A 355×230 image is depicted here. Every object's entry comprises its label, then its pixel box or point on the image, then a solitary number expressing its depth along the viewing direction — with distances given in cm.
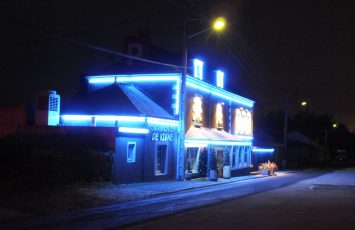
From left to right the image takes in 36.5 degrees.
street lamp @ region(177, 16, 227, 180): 3142
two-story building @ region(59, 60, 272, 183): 2924
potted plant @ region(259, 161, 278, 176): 4416
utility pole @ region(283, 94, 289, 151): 6019
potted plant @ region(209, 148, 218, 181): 3322
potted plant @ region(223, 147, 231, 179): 3653
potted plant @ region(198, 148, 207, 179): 3516
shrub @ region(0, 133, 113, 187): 2245
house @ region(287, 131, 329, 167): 8168
